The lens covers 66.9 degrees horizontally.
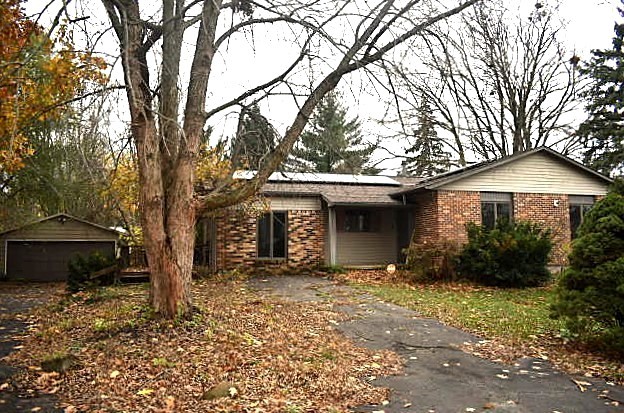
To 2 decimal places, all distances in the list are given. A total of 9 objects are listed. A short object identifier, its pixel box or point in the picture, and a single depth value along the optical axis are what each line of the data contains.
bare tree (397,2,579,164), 23.73
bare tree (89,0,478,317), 7.07
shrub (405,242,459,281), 14.75
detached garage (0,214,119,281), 18.42
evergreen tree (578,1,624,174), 25.05
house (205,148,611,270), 16.83
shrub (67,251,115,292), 13.43
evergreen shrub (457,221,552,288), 14.23
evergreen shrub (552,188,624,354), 6.64
